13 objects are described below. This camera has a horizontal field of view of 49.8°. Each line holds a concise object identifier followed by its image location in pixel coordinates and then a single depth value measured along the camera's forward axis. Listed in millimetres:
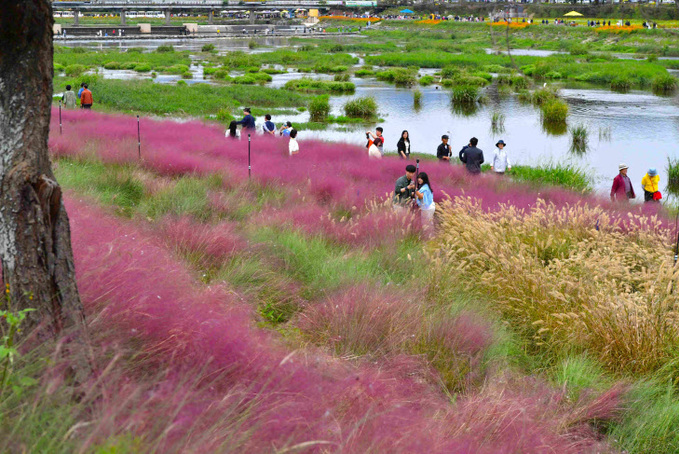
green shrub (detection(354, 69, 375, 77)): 59906
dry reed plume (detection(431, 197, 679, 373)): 7363
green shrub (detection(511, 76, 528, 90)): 49278
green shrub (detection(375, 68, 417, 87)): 54281
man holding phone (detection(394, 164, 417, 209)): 11977
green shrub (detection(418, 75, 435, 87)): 53531
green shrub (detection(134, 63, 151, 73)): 56303
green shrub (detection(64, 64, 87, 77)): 47312
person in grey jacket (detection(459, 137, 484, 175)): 17875
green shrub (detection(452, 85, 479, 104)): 43000
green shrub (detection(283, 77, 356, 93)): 46656
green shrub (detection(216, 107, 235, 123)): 29838
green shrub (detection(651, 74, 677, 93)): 48844
